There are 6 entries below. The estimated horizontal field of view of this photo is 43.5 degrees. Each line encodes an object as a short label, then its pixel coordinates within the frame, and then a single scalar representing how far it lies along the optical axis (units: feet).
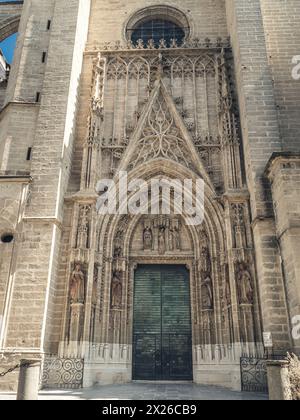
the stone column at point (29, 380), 17.93
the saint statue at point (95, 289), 31.18
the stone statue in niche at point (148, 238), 35.42
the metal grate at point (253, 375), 26.91
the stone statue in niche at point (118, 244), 34.37
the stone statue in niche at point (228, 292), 30.63
